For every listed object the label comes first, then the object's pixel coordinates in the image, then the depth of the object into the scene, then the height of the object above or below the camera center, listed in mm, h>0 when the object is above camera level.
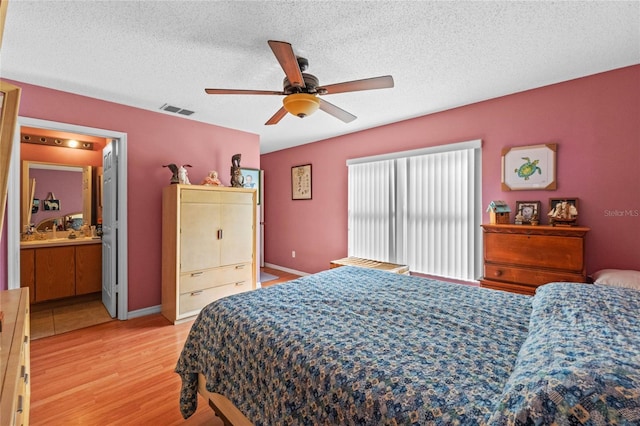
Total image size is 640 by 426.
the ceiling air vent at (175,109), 3297 +1199
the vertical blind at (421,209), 3303 +40
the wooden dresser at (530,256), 2301 -371
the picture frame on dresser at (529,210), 2760 +20
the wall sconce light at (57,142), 3770 +956
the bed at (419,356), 769 -555
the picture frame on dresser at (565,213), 2494 -7
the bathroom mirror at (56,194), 3781 +251
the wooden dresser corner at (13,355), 889 -551
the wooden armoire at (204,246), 3195 -393
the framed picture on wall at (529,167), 2725 +437
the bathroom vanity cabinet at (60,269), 3442 -702
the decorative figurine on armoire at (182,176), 3365 +418
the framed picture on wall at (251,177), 4338 +531
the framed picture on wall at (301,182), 5139 +542
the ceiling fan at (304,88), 1859 +840
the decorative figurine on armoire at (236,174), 3803 +502
